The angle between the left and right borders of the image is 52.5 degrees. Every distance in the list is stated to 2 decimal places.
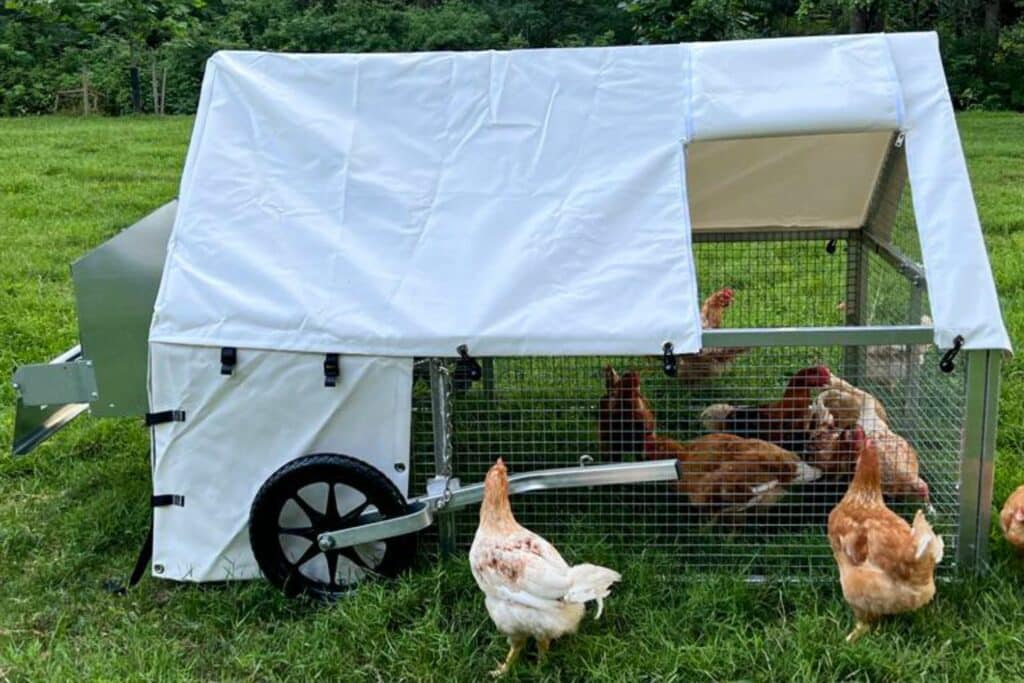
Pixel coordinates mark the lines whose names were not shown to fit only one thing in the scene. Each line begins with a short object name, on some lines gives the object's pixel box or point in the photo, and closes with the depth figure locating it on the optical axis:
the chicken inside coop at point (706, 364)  4.07
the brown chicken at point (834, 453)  3.62
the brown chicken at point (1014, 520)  3.25
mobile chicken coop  3.16
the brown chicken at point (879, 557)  2.94
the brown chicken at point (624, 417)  3.98
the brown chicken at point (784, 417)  3.85
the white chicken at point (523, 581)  2.87
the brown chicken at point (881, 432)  3.58
